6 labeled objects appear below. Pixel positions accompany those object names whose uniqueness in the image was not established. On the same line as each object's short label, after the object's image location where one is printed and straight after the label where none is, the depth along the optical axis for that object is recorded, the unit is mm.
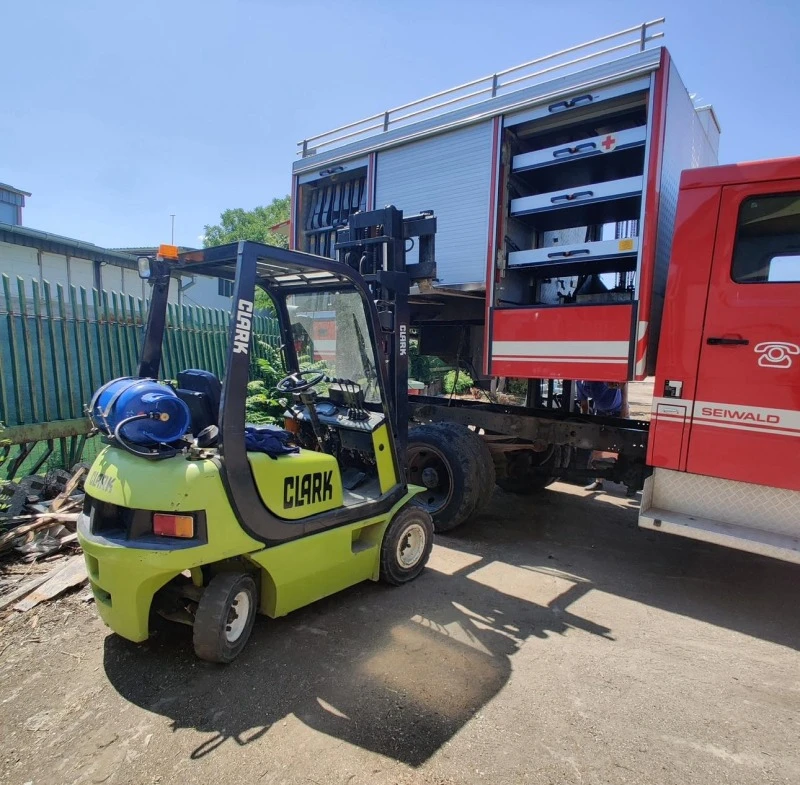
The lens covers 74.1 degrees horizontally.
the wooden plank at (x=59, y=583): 3533
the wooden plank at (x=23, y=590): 3537
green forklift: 2652
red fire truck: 3611
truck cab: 3506
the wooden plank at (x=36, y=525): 4164
